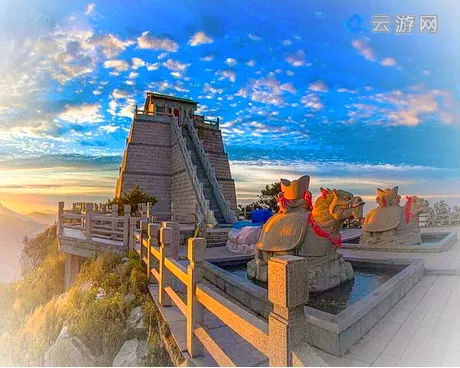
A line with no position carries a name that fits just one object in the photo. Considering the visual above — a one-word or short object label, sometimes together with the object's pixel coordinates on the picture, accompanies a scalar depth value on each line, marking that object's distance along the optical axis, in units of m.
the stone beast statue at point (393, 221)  8.35
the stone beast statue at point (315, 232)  4.30
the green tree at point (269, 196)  19.34
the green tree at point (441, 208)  17.12
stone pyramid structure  16.52
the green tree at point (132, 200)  14.23
